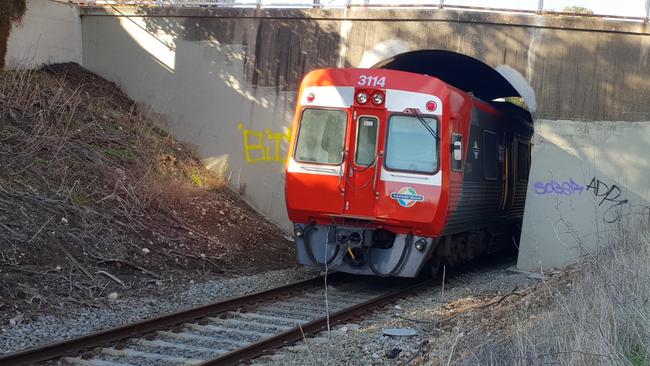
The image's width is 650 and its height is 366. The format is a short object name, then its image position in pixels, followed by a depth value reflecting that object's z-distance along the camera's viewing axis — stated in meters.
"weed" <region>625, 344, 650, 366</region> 5.20
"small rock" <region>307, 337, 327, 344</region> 7.85
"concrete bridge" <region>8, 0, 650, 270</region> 13.40
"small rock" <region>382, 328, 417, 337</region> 8.08
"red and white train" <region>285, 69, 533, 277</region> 10.68
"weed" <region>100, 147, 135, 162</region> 13.33
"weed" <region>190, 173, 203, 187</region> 14.87
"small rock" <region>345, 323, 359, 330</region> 8.71
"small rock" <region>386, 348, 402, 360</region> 7.24
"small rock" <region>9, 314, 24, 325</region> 7.50
